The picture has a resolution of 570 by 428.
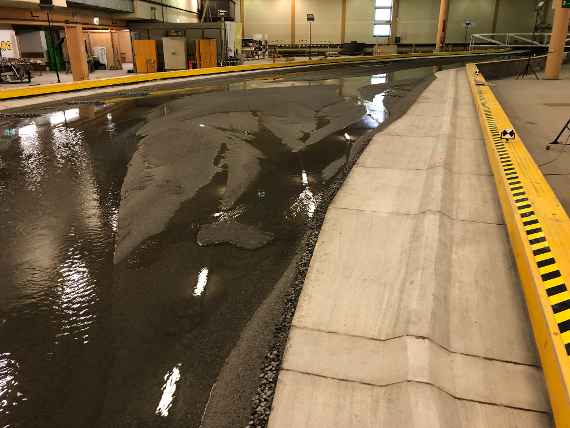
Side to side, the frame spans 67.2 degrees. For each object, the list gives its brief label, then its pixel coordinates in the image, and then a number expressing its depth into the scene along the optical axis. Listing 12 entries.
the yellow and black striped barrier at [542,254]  1.88
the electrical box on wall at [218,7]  29.92
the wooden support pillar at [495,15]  39.12
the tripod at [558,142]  6.09
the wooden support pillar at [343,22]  40.49
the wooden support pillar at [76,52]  14.78
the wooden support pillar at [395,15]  40.06
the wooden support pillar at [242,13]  41.06
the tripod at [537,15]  36.41
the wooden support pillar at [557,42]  15.73
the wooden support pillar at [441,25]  35.31
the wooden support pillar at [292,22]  40.72
